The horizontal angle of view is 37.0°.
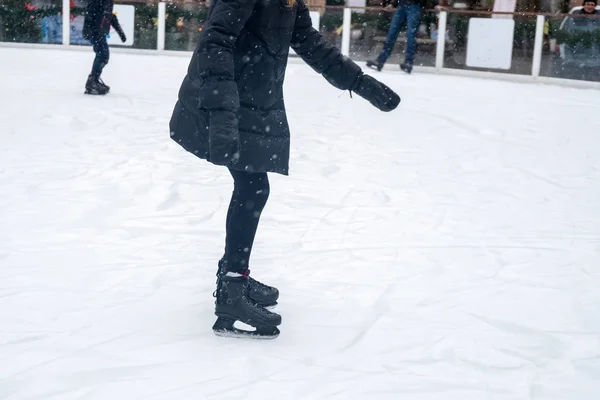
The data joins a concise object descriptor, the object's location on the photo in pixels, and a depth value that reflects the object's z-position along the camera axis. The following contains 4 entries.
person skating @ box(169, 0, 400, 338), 2.39
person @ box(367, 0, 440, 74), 12.16
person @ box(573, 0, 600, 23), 11.29
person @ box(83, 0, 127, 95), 7.88
